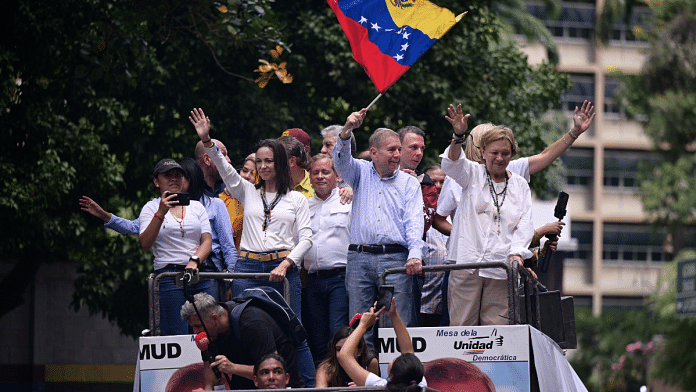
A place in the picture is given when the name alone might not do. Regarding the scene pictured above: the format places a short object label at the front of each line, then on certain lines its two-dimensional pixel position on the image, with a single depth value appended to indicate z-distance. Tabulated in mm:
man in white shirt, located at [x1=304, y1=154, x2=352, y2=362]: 17734
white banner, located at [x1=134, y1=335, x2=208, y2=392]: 16625
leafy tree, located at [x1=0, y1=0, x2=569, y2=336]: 30641
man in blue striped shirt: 16687
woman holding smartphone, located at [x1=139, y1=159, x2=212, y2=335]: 17359
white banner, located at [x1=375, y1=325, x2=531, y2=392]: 15523
